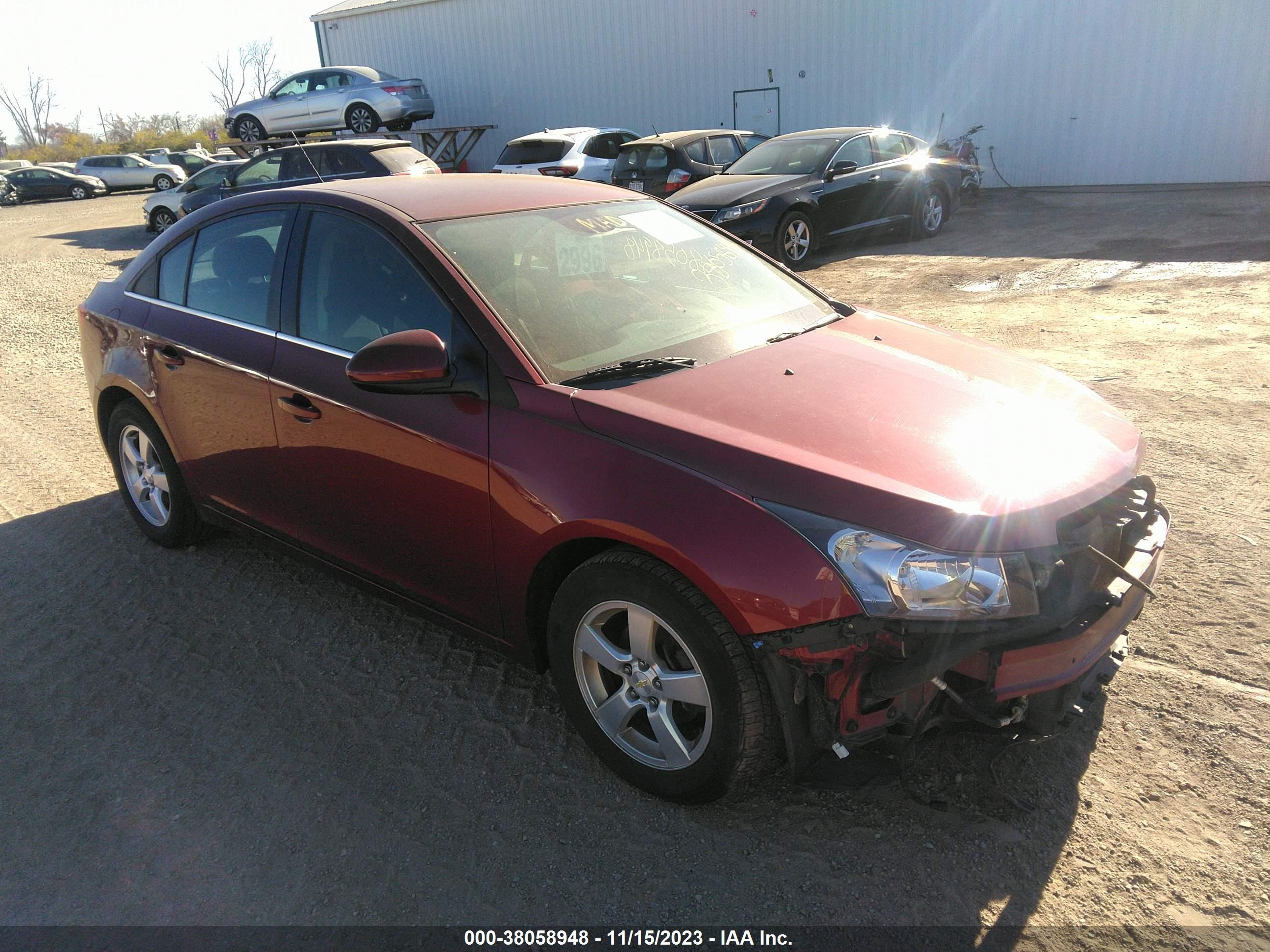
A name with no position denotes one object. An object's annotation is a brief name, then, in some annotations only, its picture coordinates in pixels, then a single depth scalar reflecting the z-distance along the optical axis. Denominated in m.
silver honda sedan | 23.06
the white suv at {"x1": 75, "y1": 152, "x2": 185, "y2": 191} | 34.06
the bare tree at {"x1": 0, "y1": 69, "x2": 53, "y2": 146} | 104.56
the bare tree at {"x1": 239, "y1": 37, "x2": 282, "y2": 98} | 94.38
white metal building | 17.03
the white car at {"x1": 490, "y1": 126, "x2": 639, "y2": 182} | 15.77
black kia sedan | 10.82
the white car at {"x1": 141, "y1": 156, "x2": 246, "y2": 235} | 16.89
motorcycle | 16.94
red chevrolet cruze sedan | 2.29
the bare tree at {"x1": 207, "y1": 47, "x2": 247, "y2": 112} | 95.12
